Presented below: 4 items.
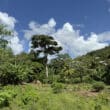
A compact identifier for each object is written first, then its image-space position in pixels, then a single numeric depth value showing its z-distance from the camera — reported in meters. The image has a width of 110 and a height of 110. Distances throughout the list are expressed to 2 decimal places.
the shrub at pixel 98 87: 10.10
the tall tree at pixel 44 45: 16.49
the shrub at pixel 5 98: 6.33
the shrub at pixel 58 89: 8.93
